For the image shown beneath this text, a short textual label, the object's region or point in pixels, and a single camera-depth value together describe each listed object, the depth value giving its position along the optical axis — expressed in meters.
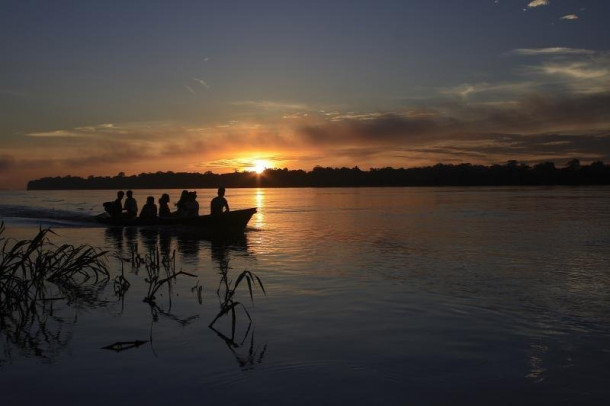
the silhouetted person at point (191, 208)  29.80
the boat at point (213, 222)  28.34
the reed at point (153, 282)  11.65
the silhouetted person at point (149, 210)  31.39
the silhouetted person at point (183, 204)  30.25
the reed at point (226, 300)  9.23
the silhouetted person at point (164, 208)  31.05
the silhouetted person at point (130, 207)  32.50
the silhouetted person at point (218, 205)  28.72
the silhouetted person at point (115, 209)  32.66
